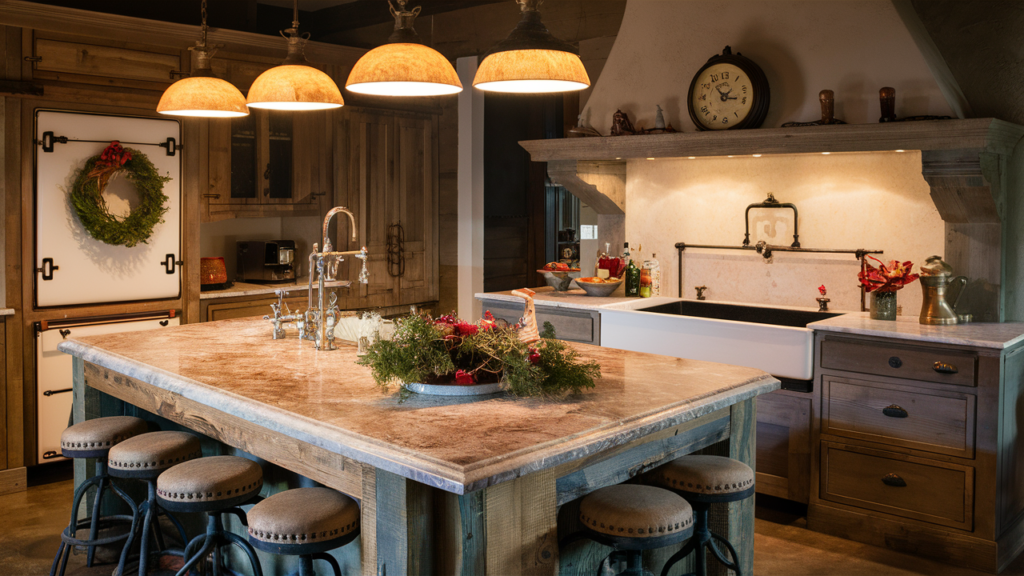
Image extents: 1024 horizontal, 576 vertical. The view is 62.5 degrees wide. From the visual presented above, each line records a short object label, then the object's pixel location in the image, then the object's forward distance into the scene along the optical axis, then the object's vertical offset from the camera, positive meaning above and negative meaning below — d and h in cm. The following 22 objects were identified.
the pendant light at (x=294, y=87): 282 +57
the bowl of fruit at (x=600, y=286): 488 -16
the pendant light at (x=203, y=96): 306 +58
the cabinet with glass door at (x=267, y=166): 532 +59
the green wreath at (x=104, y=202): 456 +32
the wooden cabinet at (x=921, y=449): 341 -79
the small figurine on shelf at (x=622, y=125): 473 +75
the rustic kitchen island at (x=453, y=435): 189 -44
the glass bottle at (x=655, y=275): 501 -9
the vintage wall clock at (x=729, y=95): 421 +85
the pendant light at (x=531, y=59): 230 +55
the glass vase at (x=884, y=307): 388 -21
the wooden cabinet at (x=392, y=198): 604 +44
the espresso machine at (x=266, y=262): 578 -4
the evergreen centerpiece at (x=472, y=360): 230 -28
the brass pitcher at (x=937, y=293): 374 -14
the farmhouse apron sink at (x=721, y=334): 386 -36
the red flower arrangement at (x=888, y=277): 386 -7
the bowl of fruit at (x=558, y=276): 516 -11
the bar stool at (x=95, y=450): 300 -70
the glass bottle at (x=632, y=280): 502 -12
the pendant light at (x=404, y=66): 241 +55
